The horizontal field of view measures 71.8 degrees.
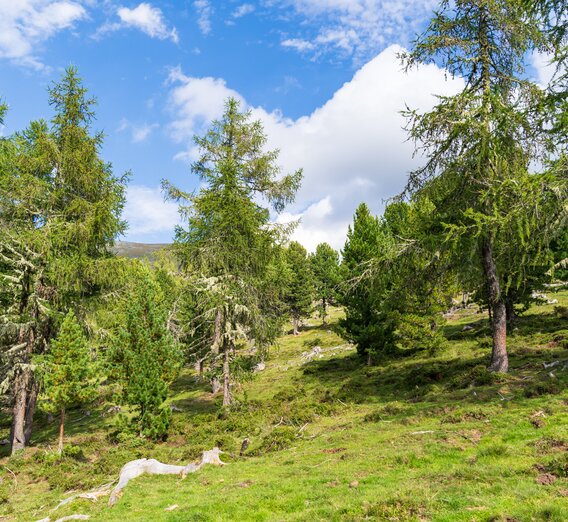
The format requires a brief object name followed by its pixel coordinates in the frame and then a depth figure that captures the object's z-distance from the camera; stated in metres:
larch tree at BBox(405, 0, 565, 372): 16.45
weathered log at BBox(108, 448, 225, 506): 14.09
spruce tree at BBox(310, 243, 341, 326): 64.06
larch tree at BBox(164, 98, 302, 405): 22.09
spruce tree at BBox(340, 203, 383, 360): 31.12
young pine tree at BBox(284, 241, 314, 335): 62.12
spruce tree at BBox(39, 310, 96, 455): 19.45
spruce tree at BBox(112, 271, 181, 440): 20.36
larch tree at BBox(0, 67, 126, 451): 20.52
